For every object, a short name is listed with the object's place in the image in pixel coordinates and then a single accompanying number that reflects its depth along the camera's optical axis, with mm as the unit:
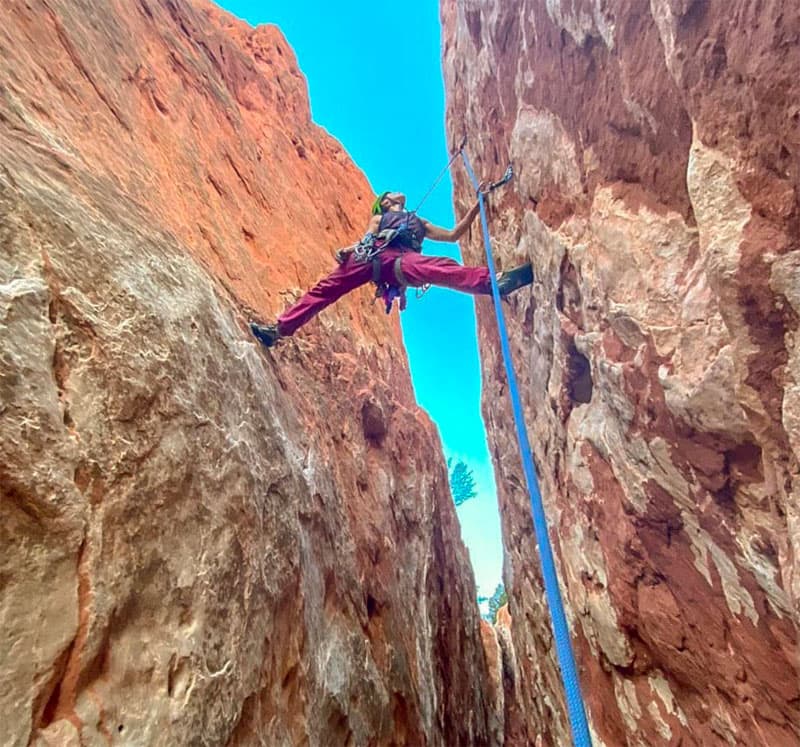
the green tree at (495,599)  36538
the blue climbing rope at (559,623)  2129
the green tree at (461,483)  39688
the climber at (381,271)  5660
